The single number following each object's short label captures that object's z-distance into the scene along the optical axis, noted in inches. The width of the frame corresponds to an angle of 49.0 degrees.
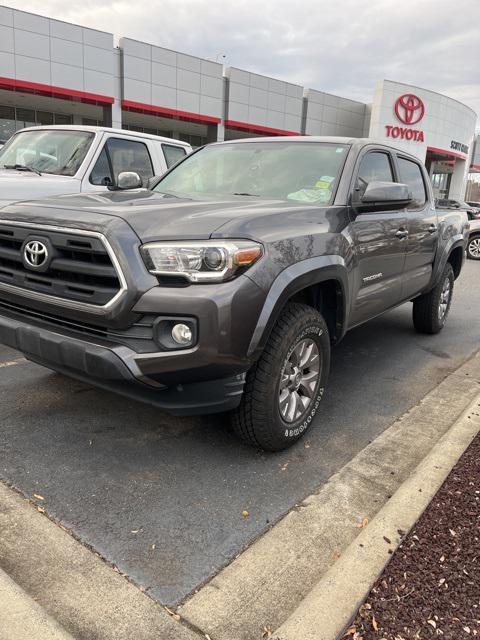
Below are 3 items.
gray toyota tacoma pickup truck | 98.3
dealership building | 892.6
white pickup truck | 234.8
